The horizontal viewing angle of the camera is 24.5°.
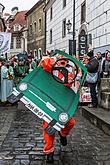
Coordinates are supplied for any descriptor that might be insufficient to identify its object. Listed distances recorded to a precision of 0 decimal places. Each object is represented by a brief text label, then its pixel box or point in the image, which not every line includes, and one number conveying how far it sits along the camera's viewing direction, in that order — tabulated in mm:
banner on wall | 9278
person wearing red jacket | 3751
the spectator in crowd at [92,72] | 6824
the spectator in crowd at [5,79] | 8746
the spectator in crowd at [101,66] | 7912
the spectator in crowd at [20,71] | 9587
